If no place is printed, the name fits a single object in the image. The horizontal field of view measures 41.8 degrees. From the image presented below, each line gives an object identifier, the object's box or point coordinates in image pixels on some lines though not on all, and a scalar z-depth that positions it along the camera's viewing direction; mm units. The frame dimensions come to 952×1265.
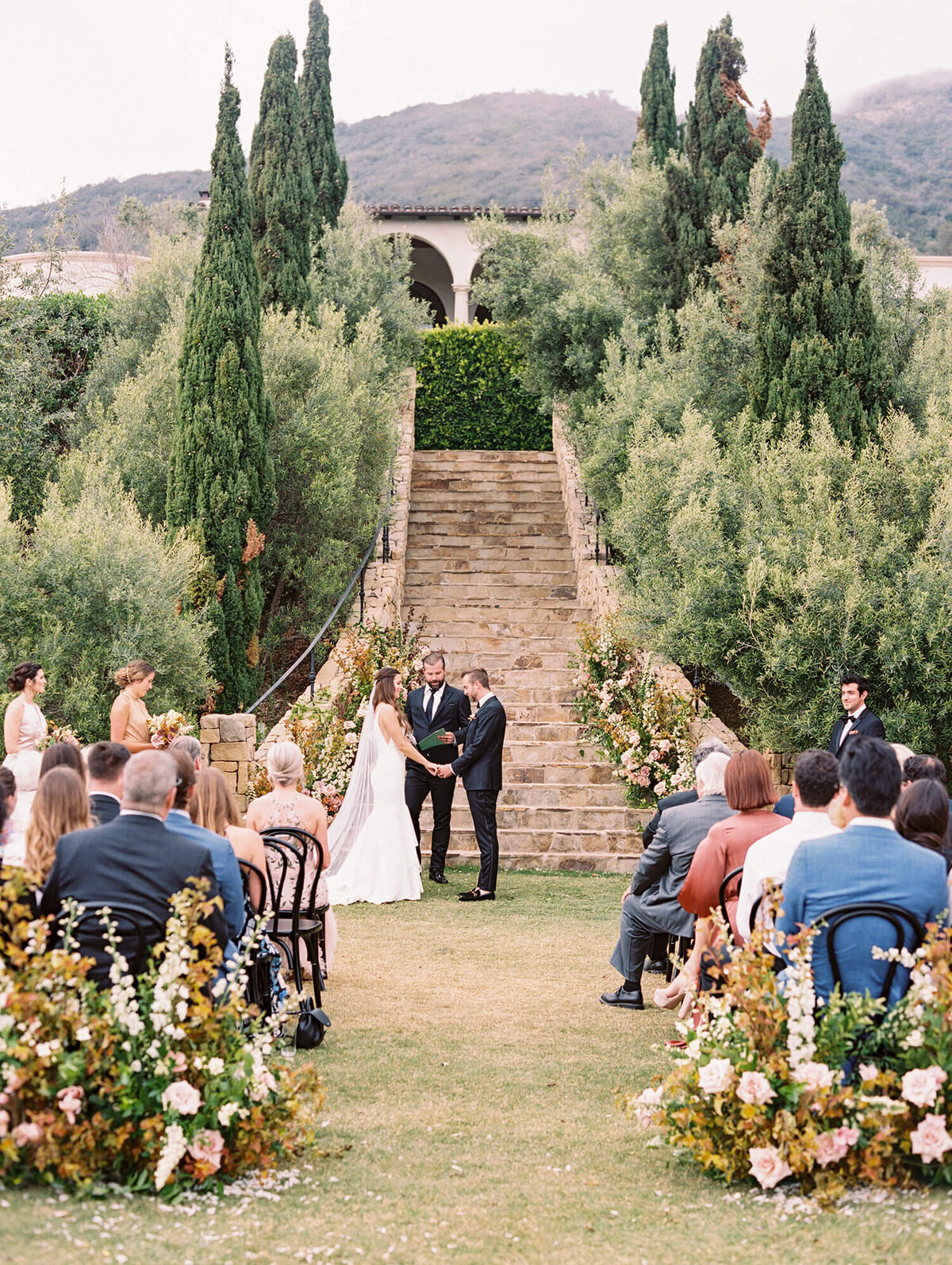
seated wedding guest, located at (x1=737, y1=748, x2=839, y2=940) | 4668
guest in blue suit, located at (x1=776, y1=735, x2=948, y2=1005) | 3953
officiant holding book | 10312
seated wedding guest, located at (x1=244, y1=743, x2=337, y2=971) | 6348
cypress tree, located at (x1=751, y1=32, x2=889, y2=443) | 12789
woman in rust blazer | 5508
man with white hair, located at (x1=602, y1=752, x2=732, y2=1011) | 6117
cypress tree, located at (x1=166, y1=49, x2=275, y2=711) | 13680
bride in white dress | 9492
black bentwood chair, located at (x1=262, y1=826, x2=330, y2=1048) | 5742
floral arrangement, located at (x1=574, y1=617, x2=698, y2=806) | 11086
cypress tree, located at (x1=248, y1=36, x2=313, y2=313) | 18578
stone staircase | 11336
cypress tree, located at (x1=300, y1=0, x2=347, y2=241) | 21516
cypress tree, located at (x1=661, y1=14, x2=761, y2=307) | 17406
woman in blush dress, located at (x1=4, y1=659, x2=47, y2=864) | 8109
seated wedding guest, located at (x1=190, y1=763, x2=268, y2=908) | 5258
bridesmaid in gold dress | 8578
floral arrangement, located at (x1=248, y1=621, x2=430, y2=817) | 10633
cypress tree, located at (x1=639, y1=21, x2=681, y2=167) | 21172
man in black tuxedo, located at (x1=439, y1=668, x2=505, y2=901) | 9625
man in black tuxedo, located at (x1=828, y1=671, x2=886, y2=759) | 8625
